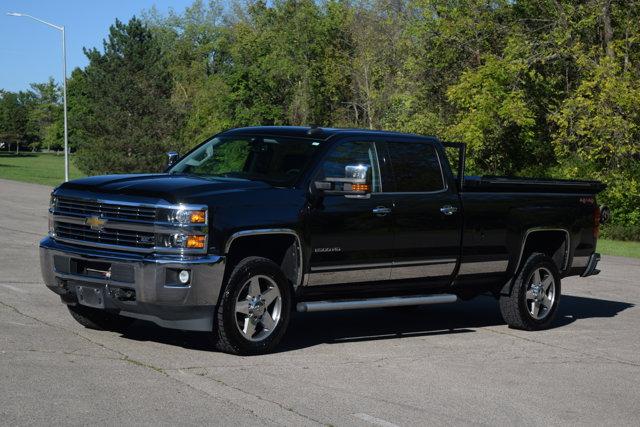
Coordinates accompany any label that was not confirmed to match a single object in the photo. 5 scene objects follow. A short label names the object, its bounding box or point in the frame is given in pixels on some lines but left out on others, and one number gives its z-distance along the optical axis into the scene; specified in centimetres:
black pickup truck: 837
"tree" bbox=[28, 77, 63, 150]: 18130
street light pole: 4836
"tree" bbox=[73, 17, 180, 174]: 6162
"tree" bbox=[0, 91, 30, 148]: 17401
